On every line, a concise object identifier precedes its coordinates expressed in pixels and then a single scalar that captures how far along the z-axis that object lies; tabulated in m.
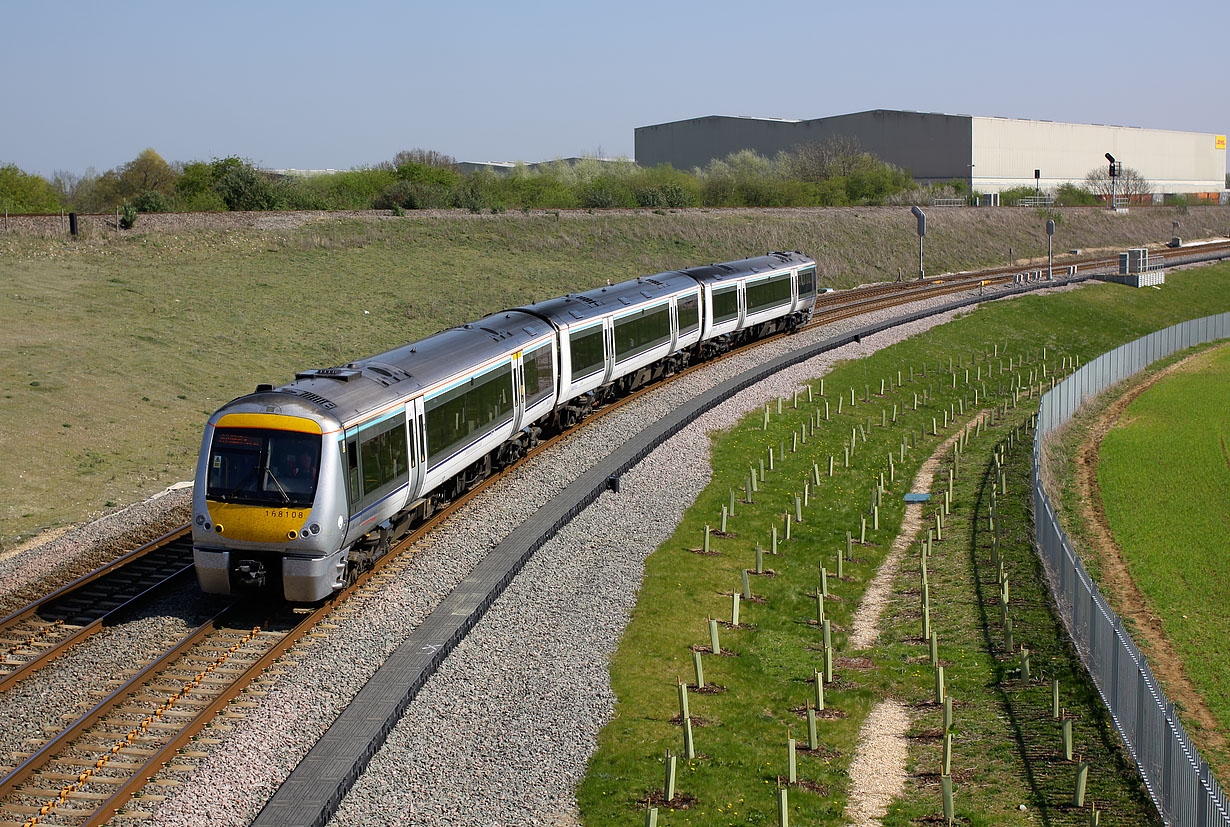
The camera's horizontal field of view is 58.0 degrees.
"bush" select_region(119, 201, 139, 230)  53.66
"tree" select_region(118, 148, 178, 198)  78.06
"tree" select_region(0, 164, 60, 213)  66.25
